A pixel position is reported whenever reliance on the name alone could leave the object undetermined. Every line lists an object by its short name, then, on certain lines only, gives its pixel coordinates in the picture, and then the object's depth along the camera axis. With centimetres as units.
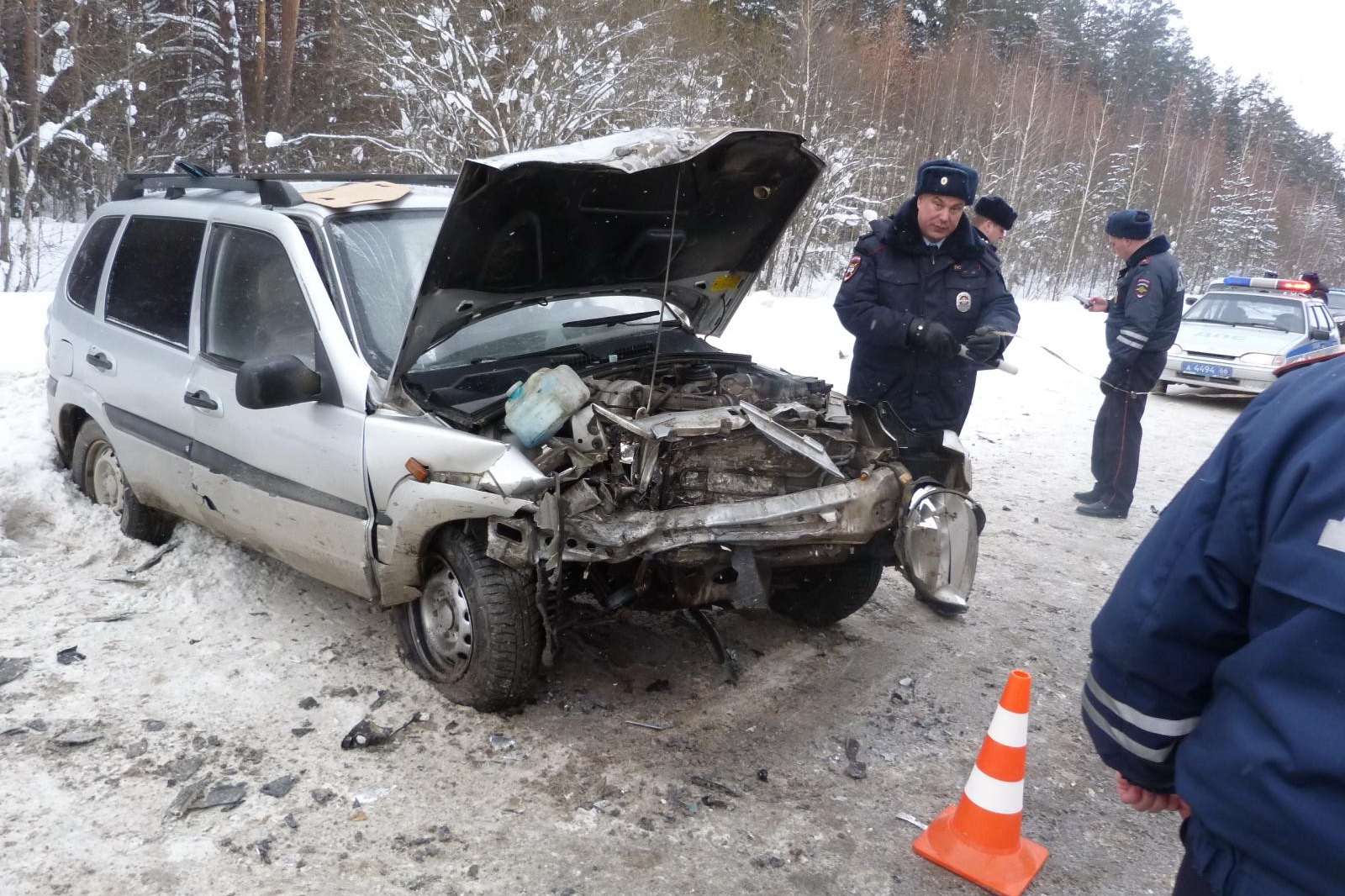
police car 1195
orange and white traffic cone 272
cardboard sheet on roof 383
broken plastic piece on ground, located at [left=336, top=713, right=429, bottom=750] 319
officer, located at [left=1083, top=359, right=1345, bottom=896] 118
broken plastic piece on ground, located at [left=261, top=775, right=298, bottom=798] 292
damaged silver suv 317
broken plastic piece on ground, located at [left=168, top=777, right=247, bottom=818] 282
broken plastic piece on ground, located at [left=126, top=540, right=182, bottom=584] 444
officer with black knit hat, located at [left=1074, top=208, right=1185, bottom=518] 638
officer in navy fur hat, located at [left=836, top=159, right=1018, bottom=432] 464
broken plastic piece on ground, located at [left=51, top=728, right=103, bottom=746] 312
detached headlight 342
